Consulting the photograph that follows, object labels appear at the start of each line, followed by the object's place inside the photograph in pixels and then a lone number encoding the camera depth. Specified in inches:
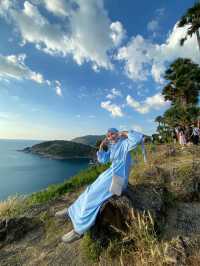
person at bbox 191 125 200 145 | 358.9
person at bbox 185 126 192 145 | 372.8
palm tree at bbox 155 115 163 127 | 773.5
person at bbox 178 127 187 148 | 366.8
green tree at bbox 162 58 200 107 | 649.0
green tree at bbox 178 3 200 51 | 512.7
